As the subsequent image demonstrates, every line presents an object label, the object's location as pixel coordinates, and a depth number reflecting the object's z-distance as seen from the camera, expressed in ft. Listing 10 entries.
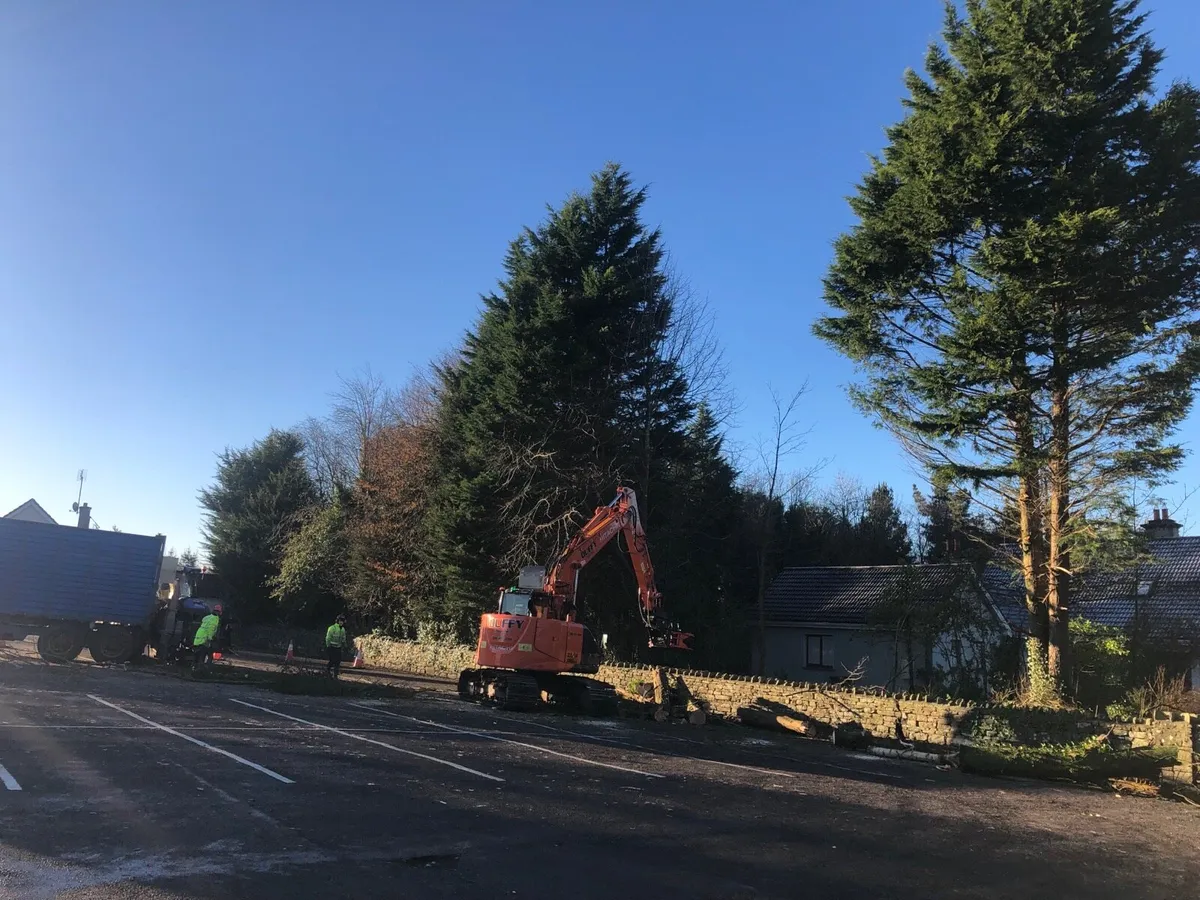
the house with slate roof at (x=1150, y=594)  71.26
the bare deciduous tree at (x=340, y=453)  154.65
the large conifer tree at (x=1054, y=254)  53.42
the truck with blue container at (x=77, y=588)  76.13
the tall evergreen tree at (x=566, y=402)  93.09
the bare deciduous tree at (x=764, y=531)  101.60
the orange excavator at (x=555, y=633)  65.26
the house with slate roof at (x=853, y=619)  76.43
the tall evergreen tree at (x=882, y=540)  149.18
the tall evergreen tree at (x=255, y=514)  153.99
